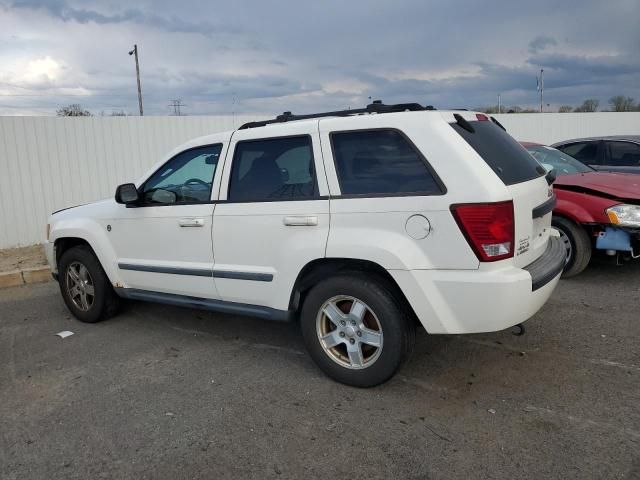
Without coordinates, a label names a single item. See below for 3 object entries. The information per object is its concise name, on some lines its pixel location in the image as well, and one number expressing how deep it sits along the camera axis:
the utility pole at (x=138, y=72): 34.81
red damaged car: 5.50
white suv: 3.11
